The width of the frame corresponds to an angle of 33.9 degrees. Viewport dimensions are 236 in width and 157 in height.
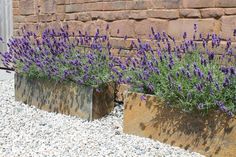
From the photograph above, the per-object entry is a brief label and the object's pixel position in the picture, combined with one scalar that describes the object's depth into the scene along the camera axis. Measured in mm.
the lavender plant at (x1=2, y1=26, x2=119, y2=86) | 4148
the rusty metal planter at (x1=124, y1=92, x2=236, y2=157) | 3064
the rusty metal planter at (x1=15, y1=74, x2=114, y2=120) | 4117
